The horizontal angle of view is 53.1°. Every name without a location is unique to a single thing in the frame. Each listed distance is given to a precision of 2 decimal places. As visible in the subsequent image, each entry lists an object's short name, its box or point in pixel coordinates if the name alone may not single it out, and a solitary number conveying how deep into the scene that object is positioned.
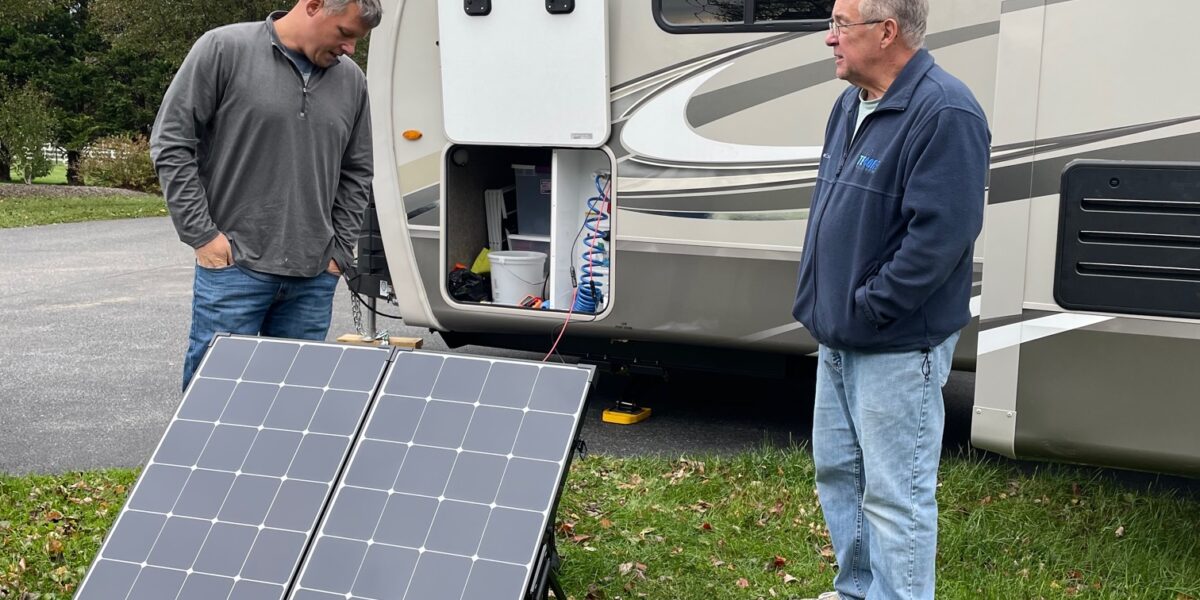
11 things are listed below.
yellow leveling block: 6.50
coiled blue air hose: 6.09
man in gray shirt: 3.89
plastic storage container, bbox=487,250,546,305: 6.34
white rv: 3.92
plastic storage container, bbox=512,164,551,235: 6.67
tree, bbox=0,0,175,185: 26.84
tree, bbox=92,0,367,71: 22.28
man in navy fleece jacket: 3.15
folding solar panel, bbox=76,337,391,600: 3.20
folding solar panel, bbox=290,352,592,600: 3.09
